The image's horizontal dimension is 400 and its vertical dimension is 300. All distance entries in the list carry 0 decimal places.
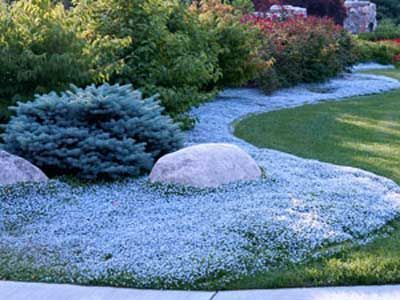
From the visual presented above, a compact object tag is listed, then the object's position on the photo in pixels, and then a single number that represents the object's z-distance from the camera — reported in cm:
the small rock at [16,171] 630
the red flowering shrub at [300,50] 1423
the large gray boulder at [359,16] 2941
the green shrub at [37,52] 757
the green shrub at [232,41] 1223
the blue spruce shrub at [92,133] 660
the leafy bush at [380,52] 2108
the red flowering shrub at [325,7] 2741
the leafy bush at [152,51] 888
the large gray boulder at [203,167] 627
